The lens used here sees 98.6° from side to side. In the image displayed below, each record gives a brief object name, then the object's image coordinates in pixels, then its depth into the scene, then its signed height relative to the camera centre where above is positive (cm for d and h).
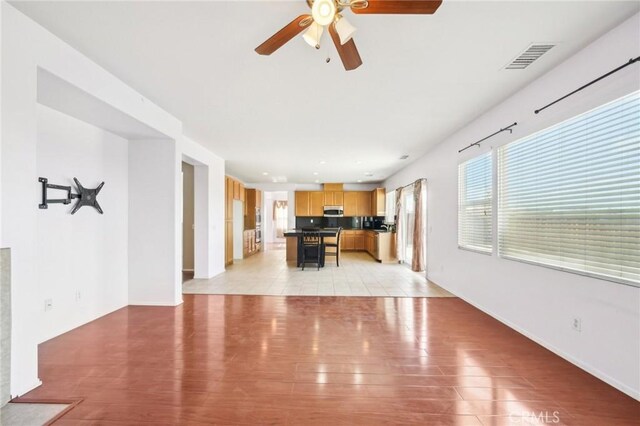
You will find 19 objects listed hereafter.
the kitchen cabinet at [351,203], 1029 +45
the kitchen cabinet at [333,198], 1031 +64
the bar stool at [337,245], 709 -80
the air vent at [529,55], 220 +135
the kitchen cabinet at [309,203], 1034 +45
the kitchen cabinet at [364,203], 1027 +44
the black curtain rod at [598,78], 185 +102
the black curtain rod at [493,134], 309 +98
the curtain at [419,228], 602 -30
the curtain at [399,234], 759 -54
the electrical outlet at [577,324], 228 -93
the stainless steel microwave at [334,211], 1022 +15
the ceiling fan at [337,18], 149 +113
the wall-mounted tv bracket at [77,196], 275 +22
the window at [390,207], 874 +26
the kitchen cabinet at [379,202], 967 +45
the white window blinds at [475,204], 363 +15
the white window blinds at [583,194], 193 +17
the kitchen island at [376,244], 726 -87
